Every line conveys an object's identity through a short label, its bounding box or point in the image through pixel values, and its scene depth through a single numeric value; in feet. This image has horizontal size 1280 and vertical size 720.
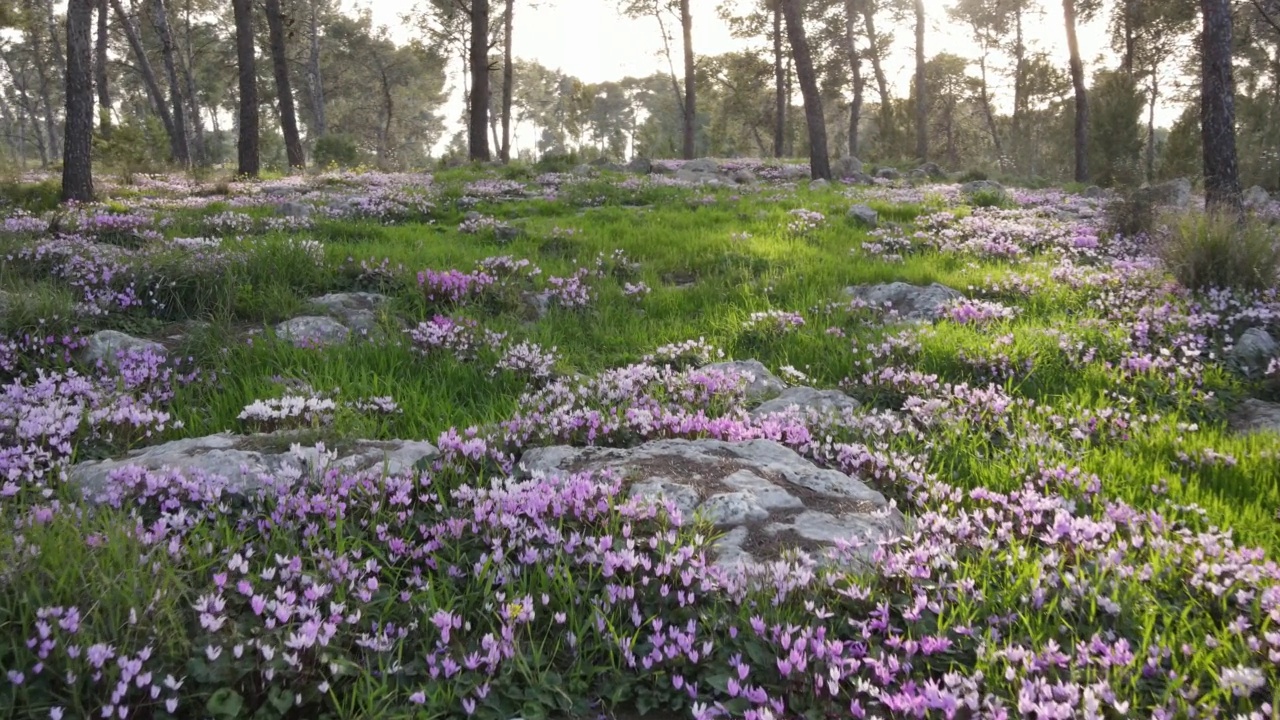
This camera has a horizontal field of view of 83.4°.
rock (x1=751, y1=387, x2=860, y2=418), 15.81
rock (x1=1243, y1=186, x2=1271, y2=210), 50.29
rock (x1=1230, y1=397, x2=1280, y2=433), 15.08
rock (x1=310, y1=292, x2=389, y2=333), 21.01
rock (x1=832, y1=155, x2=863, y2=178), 71.41
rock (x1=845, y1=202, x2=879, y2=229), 39.37
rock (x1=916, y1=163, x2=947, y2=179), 75.92
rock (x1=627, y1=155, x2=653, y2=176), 73.38
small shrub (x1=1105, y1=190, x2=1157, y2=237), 35.37
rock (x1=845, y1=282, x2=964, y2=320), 23.80
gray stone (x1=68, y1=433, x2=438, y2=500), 10.75
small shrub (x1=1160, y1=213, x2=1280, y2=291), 23.44
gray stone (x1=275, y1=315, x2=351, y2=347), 18.86
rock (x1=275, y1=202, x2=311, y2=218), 36.96
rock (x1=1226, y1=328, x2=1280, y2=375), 17.98
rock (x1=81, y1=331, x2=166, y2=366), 16.81
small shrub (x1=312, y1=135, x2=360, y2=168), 100.94
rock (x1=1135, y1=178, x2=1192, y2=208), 37.22
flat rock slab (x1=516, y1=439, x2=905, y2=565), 10.08
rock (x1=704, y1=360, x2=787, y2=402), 17.48
